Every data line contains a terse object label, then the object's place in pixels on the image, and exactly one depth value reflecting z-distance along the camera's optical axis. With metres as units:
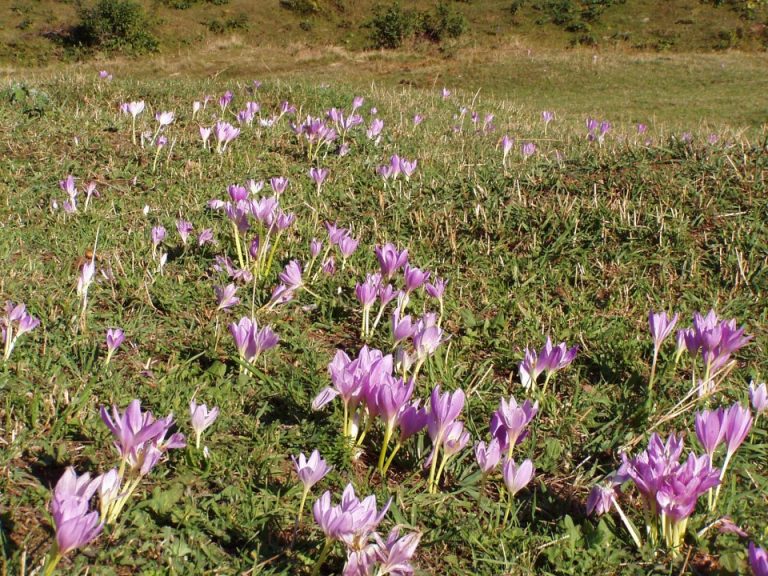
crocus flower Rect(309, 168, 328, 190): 4.07
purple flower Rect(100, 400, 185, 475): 1.47
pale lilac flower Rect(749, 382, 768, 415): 1.91
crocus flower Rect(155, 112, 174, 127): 4.82
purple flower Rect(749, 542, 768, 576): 1.23
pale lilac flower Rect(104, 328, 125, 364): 2.16
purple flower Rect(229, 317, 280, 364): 2.19
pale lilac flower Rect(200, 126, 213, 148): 4.76
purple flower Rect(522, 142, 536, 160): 5.15
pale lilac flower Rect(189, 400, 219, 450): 1.78
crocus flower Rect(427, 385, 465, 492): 1.68
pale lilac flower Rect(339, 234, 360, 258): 3.02
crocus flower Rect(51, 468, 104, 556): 1.15
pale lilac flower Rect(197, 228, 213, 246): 3.25
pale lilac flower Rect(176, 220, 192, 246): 3.21
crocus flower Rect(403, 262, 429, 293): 2.56
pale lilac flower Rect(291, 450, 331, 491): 1.54
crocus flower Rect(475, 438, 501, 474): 1.67
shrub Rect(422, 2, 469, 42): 29.02
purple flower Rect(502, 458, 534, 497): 1.66
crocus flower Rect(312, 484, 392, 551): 1.33
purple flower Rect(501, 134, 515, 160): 4.72
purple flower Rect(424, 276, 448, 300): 2.63
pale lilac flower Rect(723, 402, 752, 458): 1.65
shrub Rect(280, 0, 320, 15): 35.75
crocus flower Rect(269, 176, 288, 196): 3.43
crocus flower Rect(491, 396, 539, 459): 1.72
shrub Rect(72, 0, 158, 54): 29.28
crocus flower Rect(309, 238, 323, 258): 3.03
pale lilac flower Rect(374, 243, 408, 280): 2.68
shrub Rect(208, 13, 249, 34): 33.09
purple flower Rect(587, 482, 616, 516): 1.68
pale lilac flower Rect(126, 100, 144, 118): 4.95
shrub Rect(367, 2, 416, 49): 28.62
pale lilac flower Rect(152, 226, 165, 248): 3.08
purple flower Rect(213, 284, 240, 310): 2.62
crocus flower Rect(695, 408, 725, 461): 1.66
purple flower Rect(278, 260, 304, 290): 2.69
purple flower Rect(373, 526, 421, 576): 1.30
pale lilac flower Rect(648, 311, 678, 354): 2.27
